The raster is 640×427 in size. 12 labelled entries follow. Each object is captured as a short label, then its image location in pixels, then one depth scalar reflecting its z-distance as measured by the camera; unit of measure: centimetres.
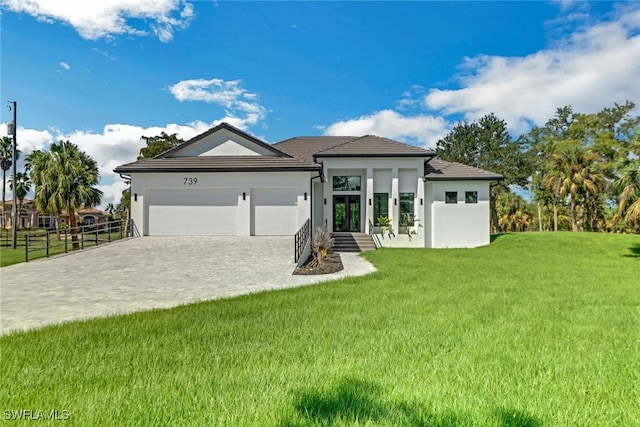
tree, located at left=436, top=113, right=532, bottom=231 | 3319
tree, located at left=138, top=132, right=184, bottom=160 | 2948
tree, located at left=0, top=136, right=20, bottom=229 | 3750
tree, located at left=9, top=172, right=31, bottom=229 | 4022
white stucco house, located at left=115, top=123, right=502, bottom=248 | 1780
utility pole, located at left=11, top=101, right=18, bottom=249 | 2163
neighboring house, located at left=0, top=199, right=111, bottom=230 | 4934
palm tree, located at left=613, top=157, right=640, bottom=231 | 1535
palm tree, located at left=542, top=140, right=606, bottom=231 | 2612
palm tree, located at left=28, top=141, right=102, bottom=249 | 2294
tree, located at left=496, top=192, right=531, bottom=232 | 3594
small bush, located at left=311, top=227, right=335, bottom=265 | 1231
